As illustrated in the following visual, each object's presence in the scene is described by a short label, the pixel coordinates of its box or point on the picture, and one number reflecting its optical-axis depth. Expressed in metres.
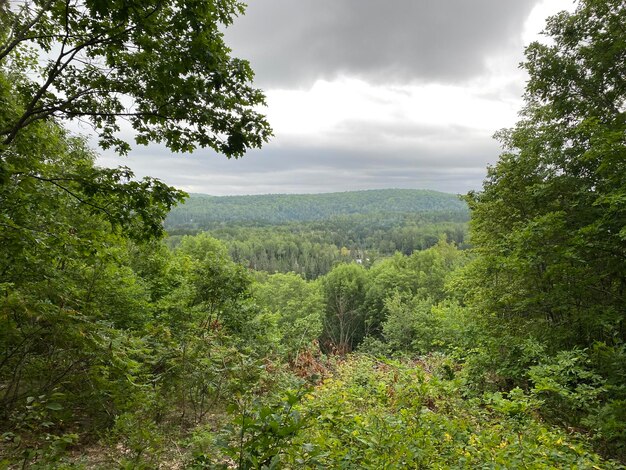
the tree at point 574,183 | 7.42
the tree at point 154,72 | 3.71
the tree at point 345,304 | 43.62
